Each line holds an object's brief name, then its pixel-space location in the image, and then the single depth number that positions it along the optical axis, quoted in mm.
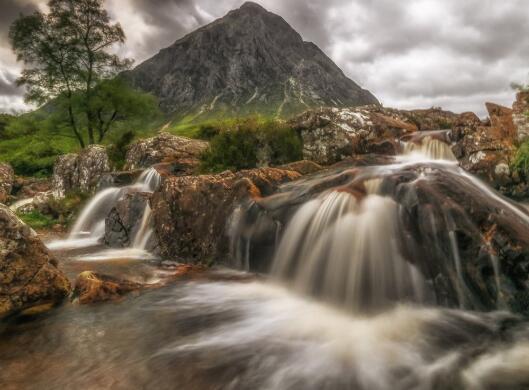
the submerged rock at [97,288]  6418
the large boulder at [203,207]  9514
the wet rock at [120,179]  16406
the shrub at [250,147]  14914
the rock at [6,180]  22656
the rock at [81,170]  20812
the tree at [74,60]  24844
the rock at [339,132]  15633
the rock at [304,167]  11819
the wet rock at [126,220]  11711
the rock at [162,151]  18969
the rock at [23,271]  5906
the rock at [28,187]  24734
